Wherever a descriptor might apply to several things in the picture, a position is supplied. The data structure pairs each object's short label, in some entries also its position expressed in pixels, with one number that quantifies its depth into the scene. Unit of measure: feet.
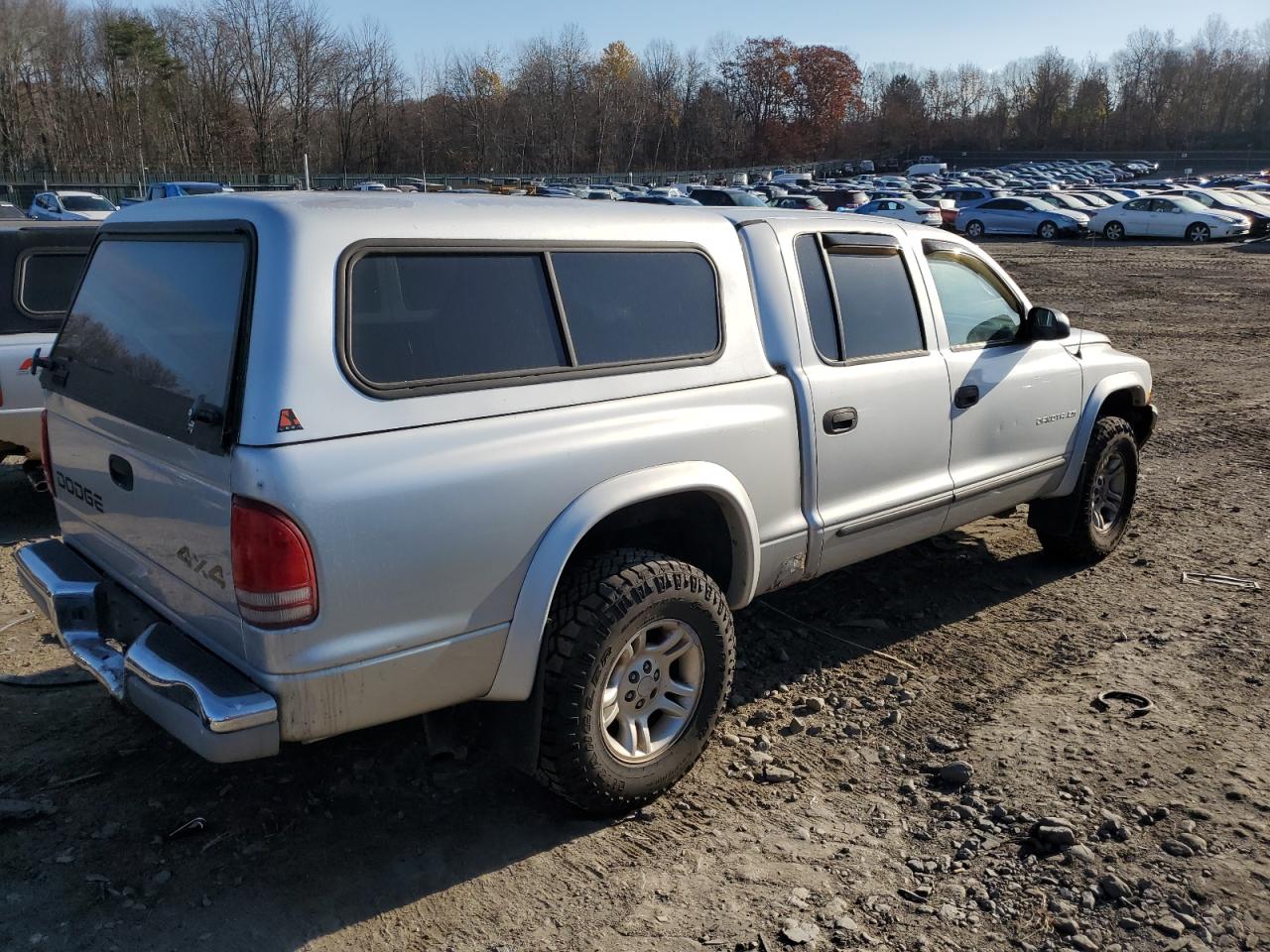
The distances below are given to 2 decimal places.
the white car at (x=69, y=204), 95.61
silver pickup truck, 9.00
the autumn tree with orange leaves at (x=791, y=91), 382.63
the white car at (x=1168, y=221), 107.76
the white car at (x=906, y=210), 112.16
